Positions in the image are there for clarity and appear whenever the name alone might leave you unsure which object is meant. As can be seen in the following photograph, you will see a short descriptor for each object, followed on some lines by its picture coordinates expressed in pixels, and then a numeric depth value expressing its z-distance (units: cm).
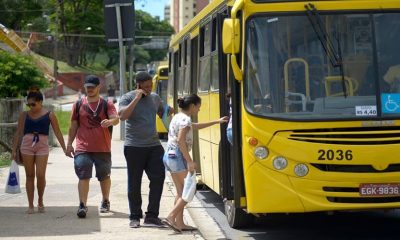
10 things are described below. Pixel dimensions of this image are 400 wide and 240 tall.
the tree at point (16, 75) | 2142
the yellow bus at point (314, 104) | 790
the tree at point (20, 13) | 6506
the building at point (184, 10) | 12314
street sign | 2014
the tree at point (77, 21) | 8956
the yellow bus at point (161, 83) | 2923
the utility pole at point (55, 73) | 6775
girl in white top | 895
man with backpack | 1027
